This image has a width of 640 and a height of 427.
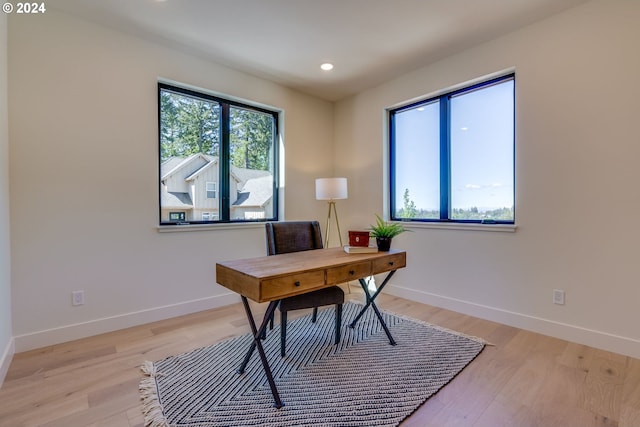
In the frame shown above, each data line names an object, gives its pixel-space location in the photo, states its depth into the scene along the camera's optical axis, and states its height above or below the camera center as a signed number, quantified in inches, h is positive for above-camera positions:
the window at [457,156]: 113.0 +22.0
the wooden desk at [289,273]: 64.2 -14.3
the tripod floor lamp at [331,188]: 137.7 +10.2
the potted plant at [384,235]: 92.9 -7.3
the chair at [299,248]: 84.2 -11.9
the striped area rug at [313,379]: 62.2 -40.1
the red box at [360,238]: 91.4 -7.9
